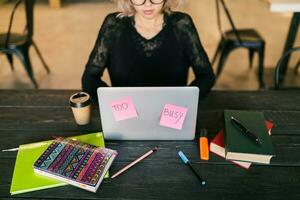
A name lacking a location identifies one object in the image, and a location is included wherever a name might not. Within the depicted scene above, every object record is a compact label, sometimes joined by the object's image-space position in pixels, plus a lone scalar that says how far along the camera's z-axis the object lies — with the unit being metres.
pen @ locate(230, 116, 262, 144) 0.92
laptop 0.90
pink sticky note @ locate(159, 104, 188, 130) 0.93
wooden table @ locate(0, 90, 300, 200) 0.83
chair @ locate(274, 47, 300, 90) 1.43
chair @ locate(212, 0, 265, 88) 2.47
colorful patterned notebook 0.84
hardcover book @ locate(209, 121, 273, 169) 0.92
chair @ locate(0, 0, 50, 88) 2.44
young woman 1.39
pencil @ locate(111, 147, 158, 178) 0.89
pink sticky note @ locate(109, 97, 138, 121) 0.92
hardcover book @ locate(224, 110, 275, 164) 0.89
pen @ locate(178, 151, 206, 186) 0.85
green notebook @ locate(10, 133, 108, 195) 0.85
